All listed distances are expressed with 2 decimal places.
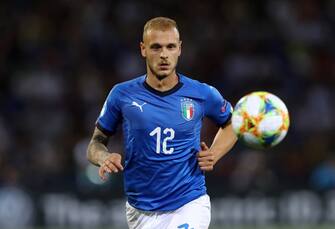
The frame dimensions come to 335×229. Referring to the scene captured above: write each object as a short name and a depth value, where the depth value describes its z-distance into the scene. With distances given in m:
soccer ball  14.10
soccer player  13.89
